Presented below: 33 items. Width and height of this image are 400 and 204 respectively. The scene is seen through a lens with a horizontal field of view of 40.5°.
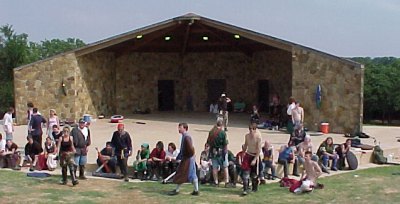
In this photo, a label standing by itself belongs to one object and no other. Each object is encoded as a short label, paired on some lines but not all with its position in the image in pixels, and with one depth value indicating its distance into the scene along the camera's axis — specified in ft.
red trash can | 58.03
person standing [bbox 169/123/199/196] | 31.63
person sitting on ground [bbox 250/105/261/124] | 62.28
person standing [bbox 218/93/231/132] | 59.11
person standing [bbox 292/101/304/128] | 48.44
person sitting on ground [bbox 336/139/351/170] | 42.01
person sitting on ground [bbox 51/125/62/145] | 39.27
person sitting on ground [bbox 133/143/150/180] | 37.24
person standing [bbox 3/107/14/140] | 43.17
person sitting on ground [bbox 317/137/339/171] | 41.32
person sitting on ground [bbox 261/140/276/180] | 37.32
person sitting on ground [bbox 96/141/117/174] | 37.96
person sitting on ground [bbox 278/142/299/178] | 38.26
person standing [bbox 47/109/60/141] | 42.45
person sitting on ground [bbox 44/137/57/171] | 39.58
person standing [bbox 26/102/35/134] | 41.86
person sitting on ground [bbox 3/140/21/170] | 40.40
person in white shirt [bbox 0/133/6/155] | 40.53
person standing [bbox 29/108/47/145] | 41.01
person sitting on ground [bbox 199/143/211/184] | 35.55
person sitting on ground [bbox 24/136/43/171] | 39.96
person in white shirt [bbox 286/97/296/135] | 50.43
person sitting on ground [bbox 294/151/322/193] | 33.72
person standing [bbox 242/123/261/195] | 31.78
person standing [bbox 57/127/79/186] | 34.58
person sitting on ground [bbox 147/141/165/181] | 36.78
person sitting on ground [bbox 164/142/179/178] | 36.45
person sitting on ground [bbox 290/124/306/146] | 41.99
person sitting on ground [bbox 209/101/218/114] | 85.76
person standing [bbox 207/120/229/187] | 33.50
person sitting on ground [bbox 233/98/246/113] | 87.74
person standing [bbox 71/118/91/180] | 35.62
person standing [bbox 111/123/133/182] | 36.40
